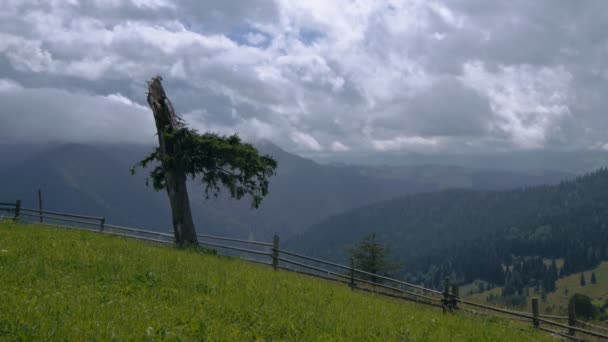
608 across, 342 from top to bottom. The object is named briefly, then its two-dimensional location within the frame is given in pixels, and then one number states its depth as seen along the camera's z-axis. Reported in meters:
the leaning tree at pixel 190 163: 23.92
